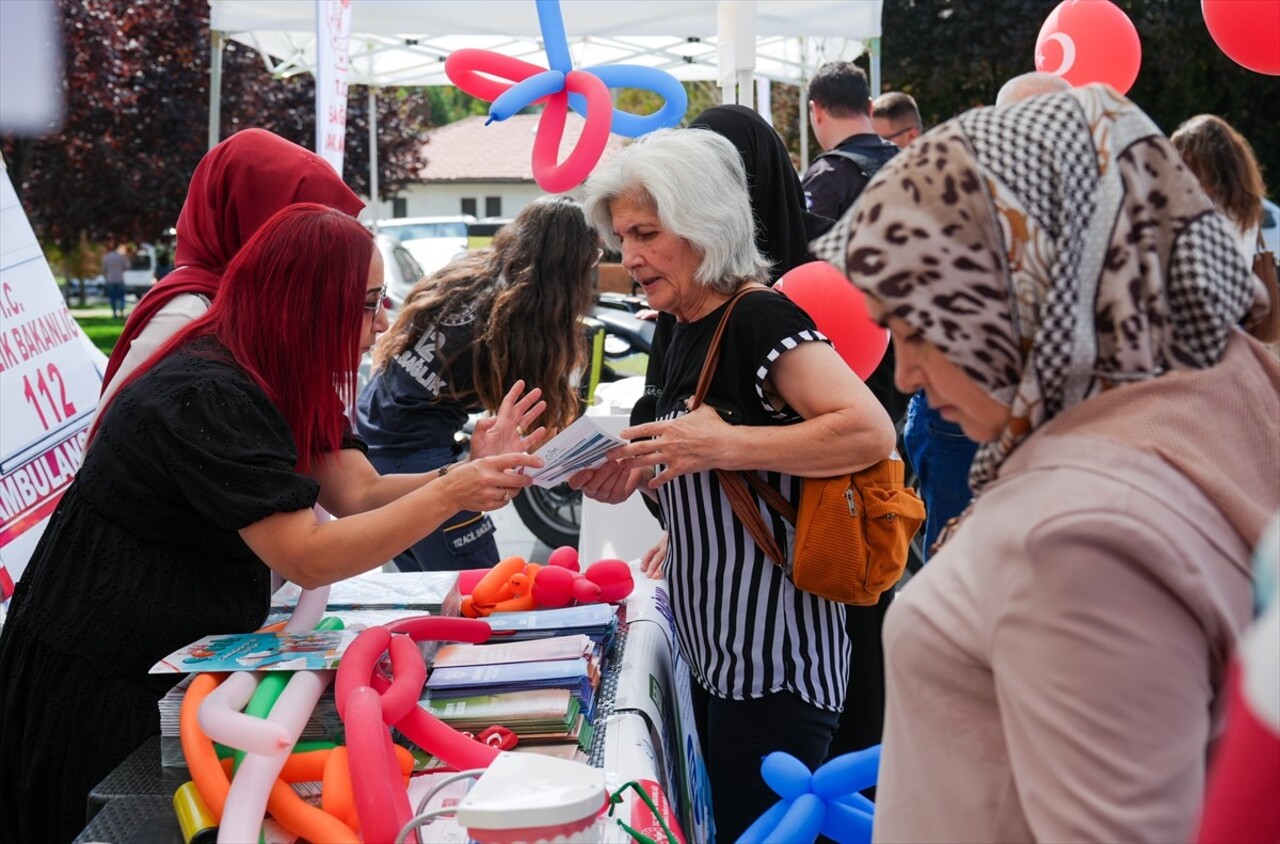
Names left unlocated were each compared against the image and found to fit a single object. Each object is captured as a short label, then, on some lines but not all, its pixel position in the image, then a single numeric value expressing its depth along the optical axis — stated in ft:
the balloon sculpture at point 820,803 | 5.18
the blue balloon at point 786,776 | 5.43
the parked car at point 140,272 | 123.95
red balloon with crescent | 13.37
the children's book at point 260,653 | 5.79
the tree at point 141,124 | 58.80
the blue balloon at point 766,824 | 5.34
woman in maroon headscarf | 7.89
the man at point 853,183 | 9.36
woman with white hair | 7.01
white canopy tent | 27.81
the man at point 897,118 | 20.54
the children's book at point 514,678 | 6.22
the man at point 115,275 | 92.07
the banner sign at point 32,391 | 11.96
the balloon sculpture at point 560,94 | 11.02
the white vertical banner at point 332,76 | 17.57
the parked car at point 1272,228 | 37.81
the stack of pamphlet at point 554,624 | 7.20
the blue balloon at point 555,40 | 11.98
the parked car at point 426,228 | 61.16
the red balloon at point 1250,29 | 9.40
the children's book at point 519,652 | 6.54
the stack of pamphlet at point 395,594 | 7.75
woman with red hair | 6.05
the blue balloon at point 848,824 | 5.28
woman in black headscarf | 8.16
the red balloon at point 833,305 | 8.82
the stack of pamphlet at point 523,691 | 6.03
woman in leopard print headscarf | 3.02
